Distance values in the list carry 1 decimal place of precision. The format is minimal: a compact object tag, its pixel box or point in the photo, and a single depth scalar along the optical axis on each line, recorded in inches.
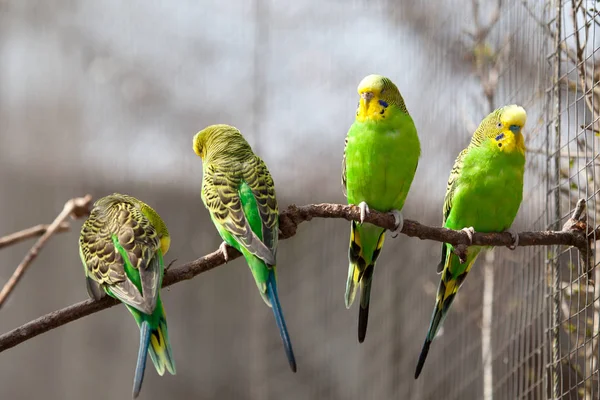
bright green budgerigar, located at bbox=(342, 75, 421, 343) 169.4
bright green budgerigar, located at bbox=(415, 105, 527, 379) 170.5
